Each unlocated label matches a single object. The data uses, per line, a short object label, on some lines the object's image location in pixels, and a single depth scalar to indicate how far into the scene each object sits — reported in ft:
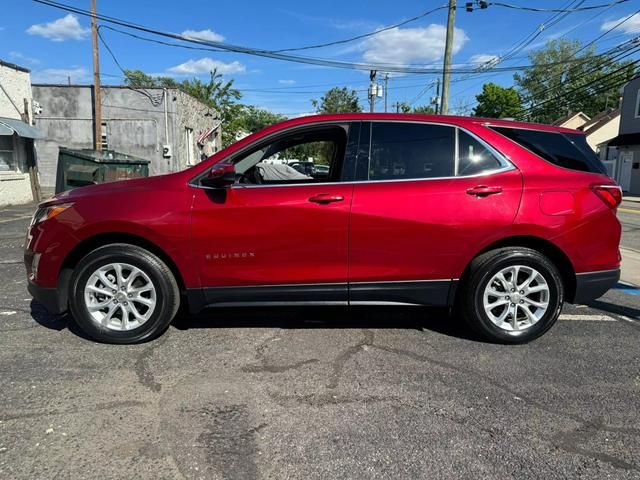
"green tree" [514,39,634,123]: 181.78
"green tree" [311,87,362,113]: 200.34
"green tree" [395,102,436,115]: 223.71
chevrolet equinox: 12.60
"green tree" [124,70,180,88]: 209.60
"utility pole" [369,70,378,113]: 146.41
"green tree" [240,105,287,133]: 274.46
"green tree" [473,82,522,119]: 206.49
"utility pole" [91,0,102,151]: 59.41
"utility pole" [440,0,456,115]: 62.23
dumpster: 34.88
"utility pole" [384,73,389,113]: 199.73
